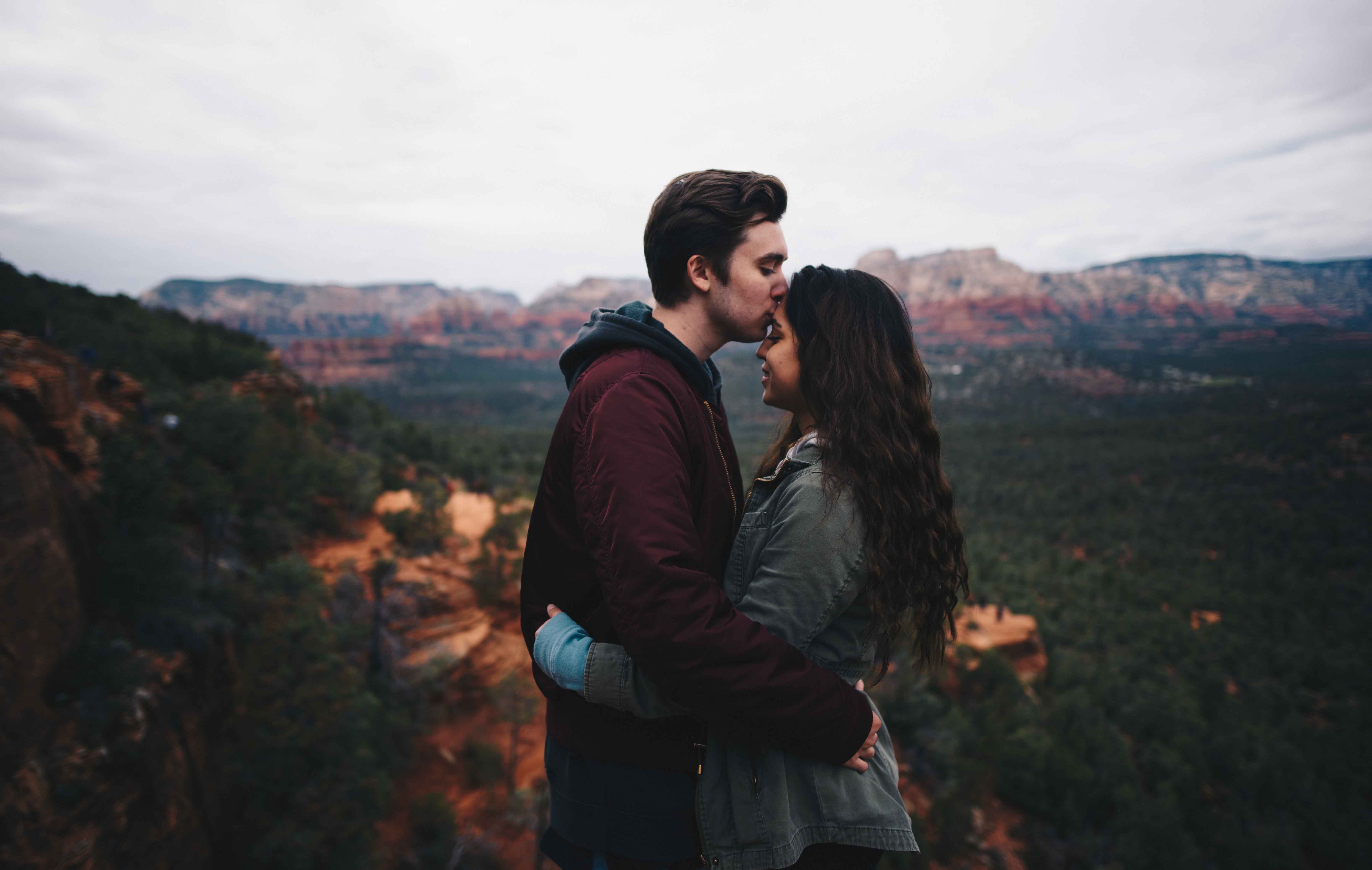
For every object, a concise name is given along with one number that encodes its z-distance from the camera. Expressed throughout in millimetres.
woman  1486
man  1242
